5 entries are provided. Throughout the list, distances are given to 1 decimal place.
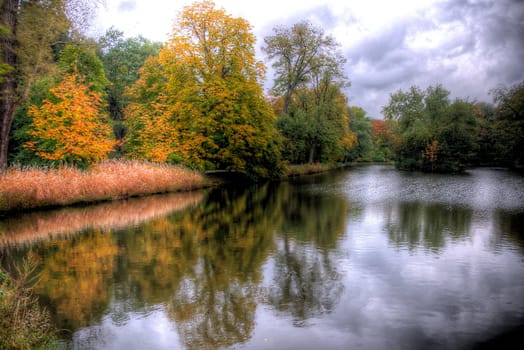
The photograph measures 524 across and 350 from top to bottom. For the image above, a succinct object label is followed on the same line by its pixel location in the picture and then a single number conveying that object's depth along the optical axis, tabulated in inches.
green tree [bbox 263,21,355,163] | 1708.9
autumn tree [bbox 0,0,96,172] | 653.3
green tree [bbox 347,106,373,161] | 2748.5
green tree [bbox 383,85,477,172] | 2119.8
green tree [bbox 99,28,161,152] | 1652.3
